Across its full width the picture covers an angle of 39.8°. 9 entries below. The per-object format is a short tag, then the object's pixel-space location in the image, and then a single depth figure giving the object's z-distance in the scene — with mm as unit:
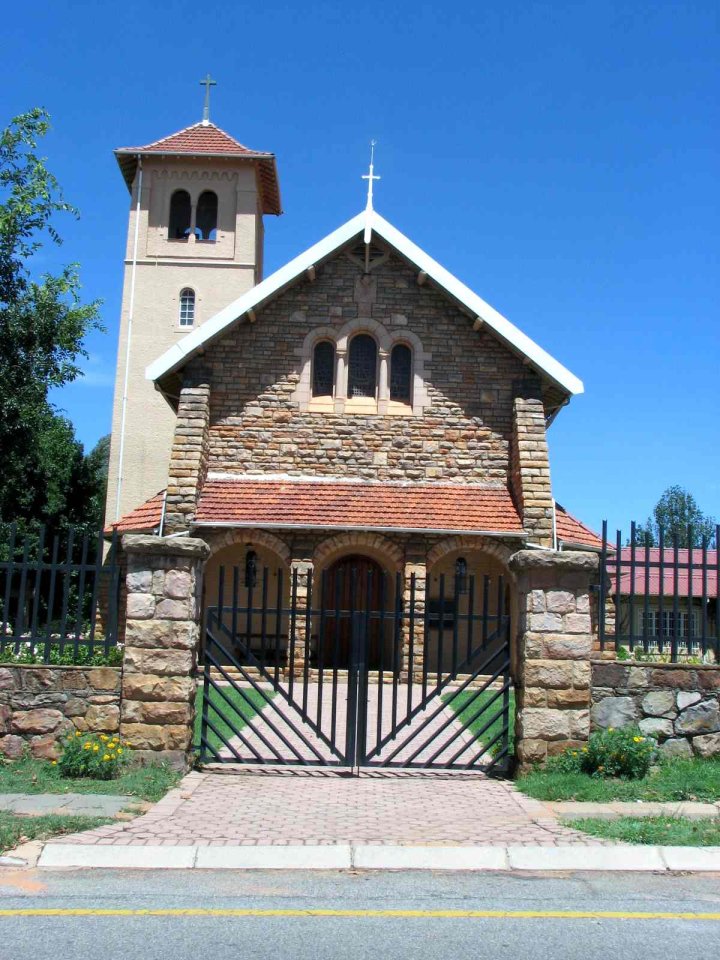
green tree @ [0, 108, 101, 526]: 17438
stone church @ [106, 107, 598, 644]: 18250
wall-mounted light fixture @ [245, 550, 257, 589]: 18533
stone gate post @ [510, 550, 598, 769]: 9539
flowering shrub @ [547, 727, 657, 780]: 9125
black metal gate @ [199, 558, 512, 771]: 9695
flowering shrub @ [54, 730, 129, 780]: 8938
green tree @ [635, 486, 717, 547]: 77938
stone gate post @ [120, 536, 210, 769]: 9484
